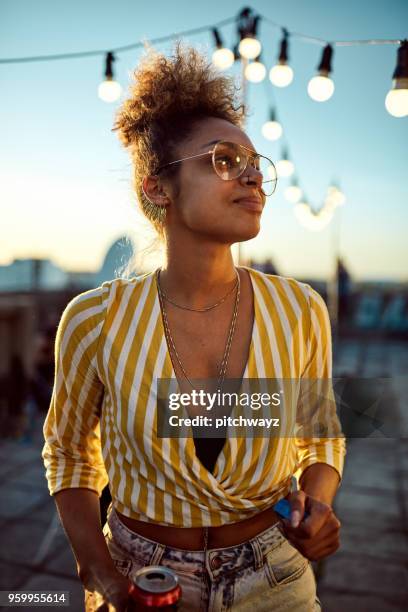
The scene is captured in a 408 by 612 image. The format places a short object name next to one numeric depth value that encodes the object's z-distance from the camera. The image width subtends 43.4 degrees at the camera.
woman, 1.26
